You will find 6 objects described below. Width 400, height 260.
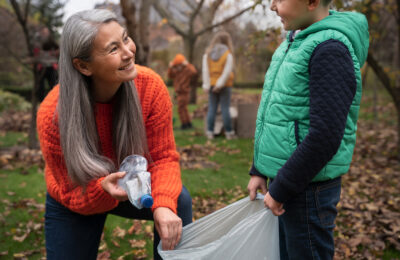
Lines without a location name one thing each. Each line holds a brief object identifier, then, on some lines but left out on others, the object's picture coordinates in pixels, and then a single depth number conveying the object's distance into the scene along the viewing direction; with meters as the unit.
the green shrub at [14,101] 6.76
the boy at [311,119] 1.28
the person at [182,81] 8.00
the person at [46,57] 5.68
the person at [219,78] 6.50
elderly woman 1.49
